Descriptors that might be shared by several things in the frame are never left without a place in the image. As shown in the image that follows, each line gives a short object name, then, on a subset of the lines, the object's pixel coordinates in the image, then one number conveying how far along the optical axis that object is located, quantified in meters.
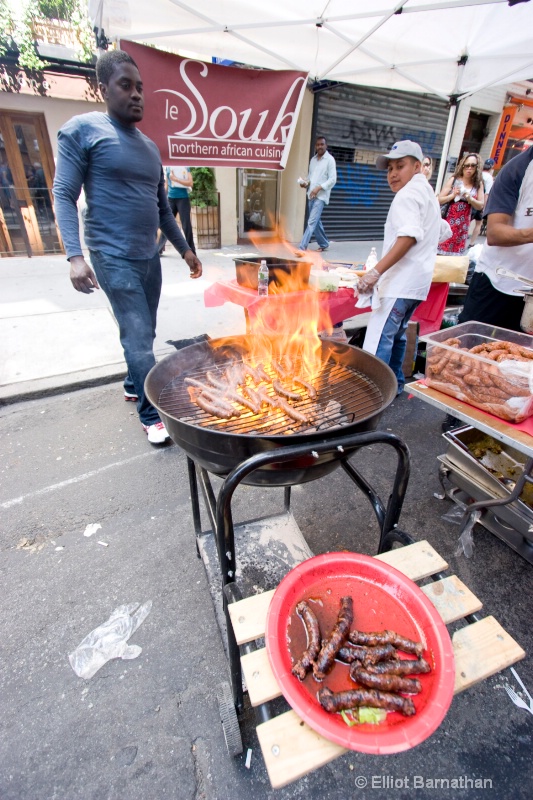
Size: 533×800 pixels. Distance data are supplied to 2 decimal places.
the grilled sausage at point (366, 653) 1.17
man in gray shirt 2.64
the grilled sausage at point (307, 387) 2.02
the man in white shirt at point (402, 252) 3.18
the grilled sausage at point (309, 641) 1.14
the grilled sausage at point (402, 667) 1.12
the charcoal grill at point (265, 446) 1.40
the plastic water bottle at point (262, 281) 3.47
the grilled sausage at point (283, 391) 1.96
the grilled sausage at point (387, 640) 1.17
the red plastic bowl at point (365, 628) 1.00
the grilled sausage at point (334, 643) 1.15
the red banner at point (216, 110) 3.82
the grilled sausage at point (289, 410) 1.77
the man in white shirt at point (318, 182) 9.02
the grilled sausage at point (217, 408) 1.79
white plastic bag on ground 1.88
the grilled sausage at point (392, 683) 1.09
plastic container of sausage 1.92
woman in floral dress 6.11
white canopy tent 3.83
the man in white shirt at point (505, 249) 2.62
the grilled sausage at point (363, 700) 1.05
